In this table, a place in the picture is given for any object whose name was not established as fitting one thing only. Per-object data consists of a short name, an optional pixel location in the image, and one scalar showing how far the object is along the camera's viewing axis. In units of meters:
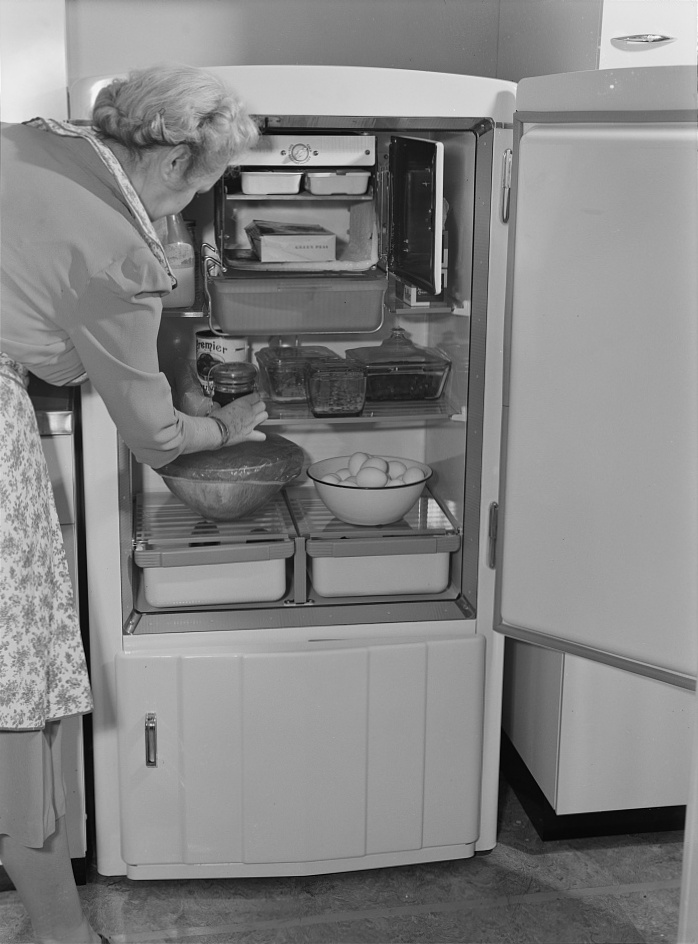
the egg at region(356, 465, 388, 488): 1.95
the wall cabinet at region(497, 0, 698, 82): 1.88
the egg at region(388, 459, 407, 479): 2.02
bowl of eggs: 1.95
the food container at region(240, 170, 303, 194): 1.78
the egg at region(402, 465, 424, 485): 2.01
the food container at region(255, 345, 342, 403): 1.92
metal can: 1.89
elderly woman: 1.49
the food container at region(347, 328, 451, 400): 1.93
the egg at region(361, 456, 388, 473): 2.00
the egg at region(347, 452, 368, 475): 2.01
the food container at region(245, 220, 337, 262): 1.84
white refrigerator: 1.52
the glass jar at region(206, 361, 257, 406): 1.89
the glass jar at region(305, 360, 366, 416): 1.89
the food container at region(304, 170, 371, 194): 1.80
